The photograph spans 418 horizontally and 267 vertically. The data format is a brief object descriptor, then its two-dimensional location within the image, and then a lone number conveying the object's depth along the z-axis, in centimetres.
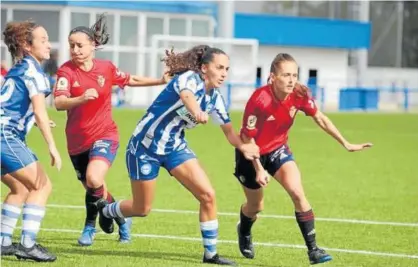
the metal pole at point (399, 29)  7975
